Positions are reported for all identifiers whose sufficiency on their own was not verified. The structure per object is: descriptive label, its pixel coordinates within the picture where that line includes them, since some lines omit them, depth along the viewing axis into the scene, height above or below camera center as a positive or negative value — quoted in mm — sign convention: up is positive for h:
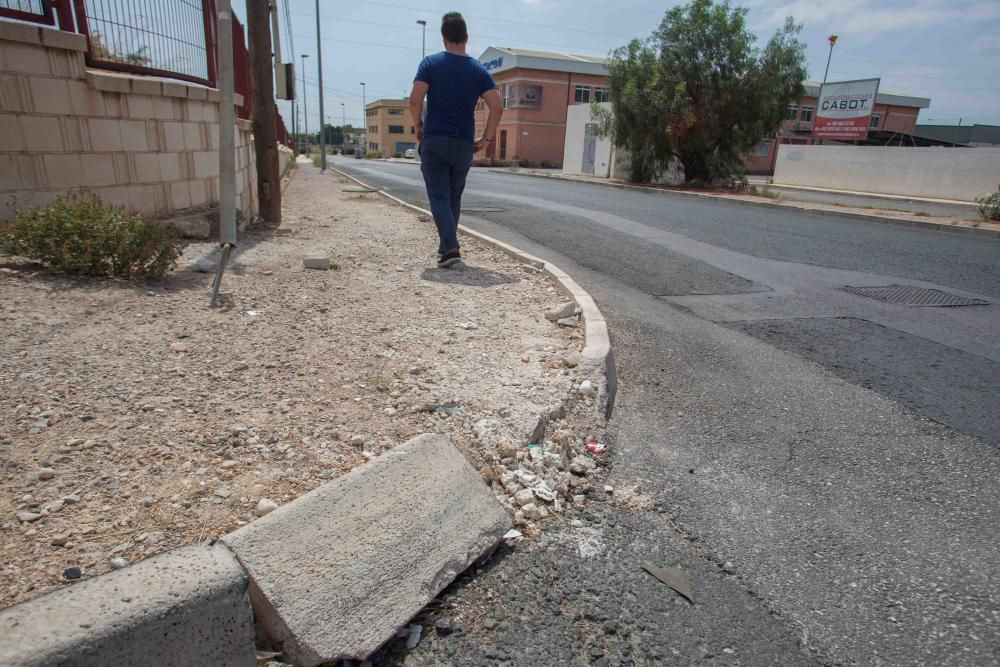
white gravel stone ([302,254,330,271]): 5484 -1112
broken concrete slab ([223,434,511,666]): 1723 -1248
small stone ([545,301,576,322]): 4504 -1176
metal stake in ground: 4262 -115
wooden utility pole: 7527 +218
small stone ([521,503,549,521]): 2420 -1392
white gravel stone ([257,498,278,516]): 2135 -1257
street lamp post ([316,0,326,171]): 29716 +3021
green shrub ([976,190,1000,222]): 14781 -944
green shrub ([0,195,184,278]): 4156 -799
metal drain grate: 5793 -1227
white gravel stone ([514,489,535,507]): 2477 -1366
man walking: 5527 +203
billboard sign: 25625 +2105
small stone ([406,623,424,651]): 1824 -1431
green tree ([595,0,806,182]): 24219 +2501
